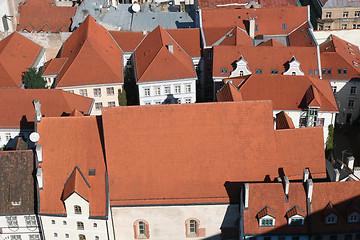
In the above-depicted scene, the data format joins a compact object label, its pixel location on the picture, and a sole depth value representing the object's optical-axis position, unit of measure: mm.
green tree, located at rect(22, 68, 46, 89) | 89375
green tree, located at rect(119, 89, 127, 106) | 90750
